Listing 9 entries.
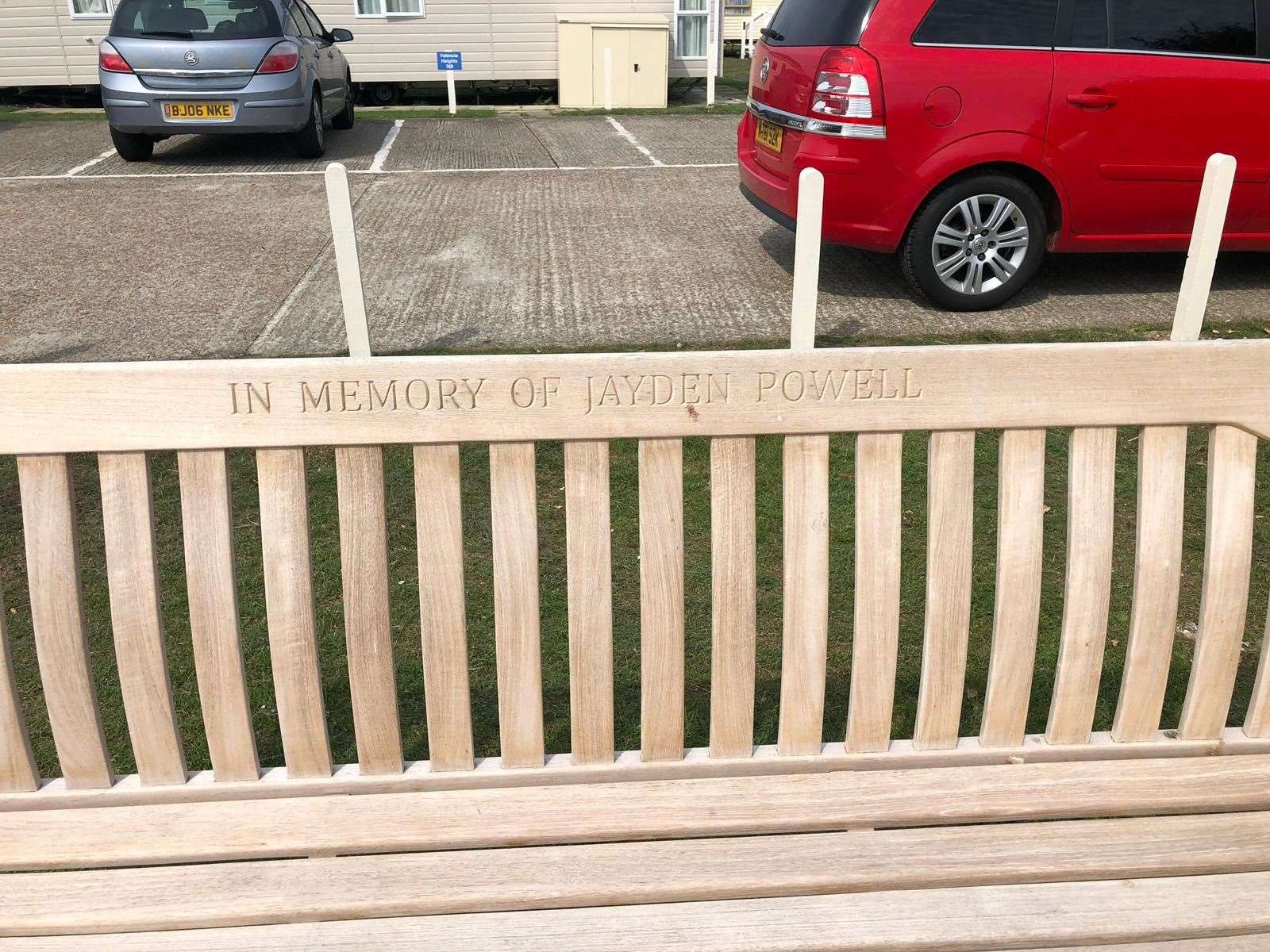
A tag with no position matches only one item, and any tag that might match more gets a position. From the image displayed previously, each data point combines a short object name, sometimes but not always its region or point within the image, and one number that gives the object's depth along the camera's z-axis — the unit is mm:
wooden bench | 1767
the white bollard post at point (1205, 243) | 4152
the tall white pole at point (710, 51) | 17359
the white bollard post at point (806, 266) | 4770
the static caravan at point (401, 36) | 18109
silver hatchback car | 10750
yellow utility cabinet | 17328
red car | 6199
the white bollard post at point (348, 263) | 4562
